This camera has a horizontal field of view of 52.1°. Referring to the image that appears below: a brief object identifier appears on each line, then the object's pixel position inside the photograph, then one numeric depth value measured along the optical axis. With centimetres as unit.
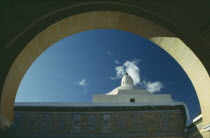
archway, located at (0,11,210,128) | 309
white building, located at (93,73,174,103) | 1302
